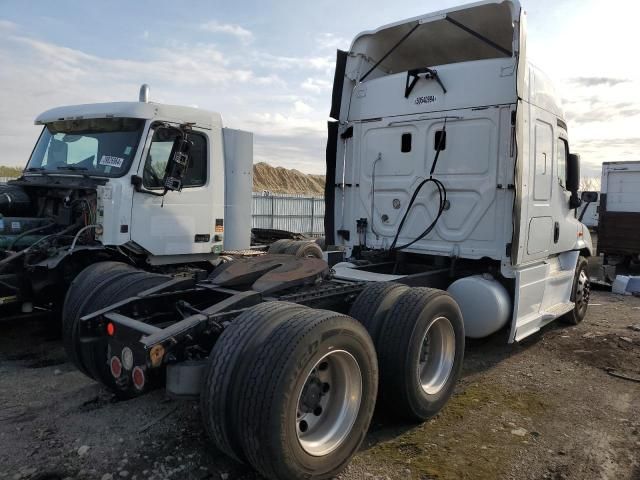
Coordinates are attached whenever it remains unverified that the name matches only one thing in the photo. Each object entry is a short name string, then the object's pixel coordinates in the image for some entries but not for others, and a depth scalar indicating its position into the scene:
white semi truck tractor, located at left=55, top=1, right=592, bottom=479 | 2.89
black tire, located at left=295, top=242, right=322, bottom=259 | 7.93
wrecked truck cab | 5.69
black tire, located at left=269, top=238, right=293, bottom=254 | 8.08
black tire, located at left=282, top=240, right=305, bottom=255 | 7.95
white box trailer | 12.88
